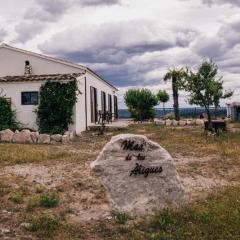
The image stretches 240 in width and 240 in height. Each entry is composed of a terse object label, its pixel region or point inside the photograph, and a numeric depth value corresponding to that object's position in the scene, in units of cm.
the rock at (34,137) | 1393
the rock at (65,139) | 1393
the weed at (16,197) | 618
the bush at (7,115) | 1627
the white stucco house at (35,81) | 1669
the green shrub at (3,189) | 659
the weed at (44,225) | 490
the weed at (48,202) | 592
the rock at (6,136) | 1404
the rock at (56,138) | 1392
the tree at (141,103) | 2576
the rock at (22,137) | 1395
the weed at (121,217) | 512
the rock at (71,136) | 1484
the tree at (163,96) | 3149
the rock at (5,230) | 497
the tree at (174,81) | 2636
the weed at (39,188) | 671
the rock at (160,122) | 2278
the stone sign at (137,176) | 535
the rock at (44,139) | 1386
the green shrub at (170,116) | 2833
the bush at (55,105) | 1626
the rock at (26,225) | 502
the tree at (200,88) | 1884
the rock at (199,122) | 2254
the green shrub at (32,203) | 580
